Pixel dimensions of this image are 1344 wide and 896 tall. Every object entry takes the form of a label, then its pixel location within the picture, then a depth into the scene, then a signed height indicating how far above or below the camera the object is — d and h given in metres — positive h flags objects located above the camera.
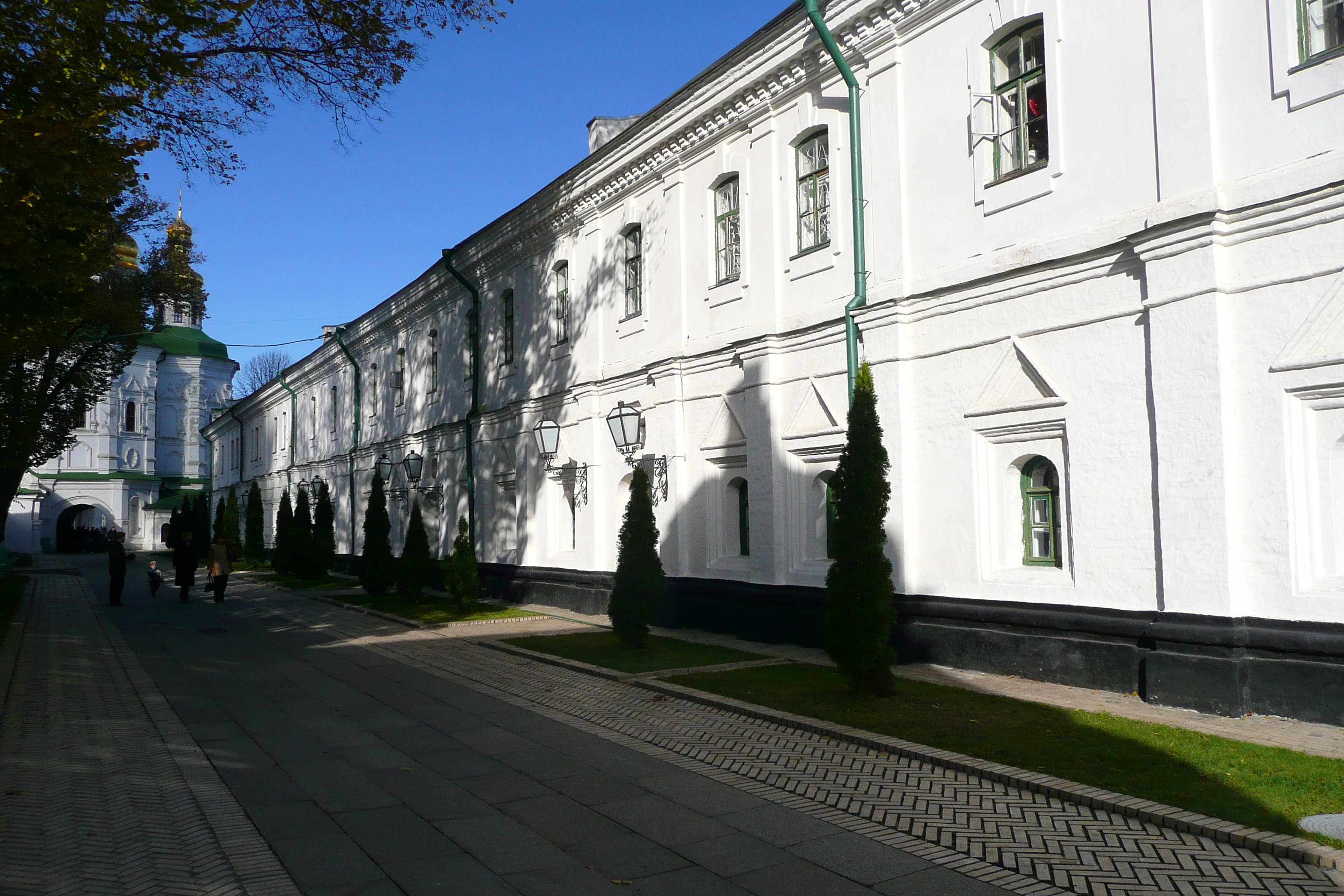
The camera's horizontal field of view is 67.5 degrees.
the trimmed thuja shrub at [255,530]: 40.75 +0.09
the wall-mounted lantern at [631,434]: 17.50 +1.69
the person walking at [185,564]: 25.05 -0.78
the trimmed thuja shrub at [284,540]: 32.06 -0.26
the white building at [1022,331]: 8.60 +2.24
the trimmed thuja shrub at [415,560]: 22.09 -0.64
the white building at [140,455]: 62.38 +5.25
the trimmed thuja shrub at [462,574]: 19.94 -0.85
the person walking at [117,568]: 24.05 -0.81
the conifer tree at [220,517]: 45.80 +0.75
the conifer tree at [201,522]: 48.91 +0.57
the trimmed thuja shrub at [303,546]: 31.30 -0.43
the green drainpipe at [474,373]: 25.08 +3.95
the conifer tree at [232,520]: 45.19 +0.59
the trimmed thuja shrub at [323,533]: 31.11 -0.03
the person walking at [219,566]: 24.23 -0.80
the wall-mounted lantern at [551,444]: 20.17 +1.73
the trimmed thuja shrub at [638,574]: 13.88 -0.62
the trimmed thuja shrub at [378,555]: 24.28 -0.57
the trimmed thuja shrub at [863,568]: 9.79 -0.39
